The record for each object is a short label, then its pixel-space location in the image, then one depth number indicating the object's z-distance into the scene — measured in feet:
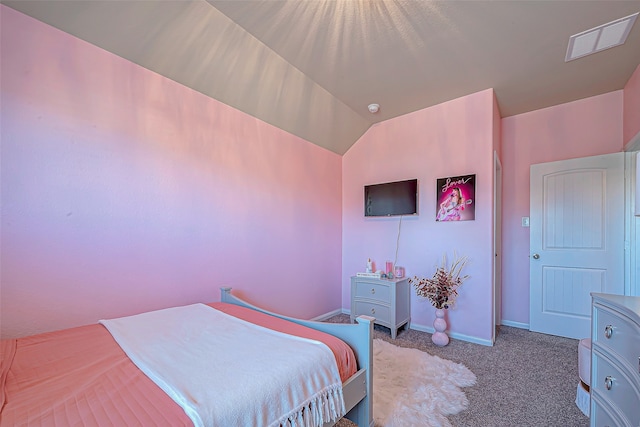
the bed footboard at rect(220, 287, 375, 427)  4.35
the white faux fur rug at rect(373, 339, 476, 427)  5.30
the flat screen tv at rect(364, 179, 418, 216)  10.38
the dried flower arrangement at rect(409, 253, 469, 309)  8.95
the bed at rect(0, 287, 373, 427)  2.67
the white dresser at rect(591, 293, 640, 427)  3.52
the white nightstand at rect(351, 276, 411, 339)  9.46
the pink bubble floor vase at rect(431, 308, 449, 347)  8.65
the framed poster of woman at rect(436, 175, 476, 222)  9.26
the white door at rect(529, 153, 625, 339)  8.96
